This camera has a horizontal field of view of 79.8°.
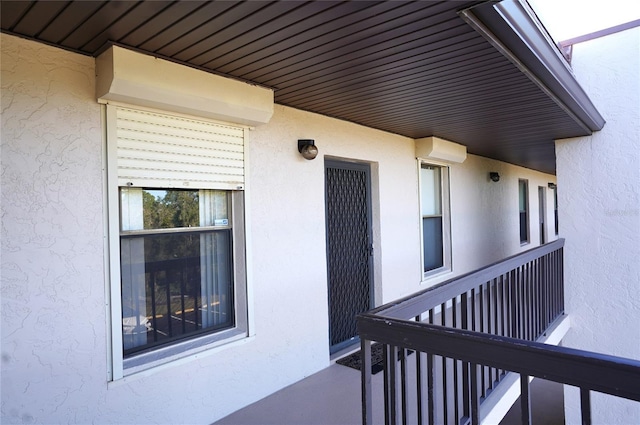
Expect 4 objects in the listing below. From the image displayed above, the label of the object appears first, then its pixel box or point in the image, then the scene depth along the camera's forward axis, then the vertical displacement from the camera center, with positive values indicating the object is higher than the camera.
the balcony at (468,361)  1.27 -0.68
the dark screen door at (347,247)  4.10 -0.36
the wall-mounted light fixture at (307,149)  3.49 +0.61
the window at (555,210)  11.94 -0.02
